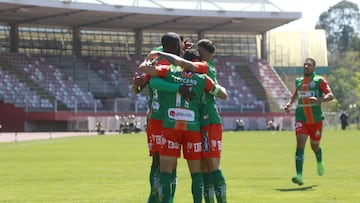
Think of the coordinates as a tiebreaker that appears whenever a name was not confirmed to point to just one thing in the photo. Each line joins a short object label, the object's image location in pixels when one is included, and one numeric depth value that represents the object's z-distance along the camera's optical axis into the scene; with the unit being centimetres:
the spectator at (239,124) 6919
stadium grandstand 6400
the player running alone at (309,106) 1644
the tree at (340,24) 17662
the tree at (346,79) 12075
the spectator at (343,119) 7212
